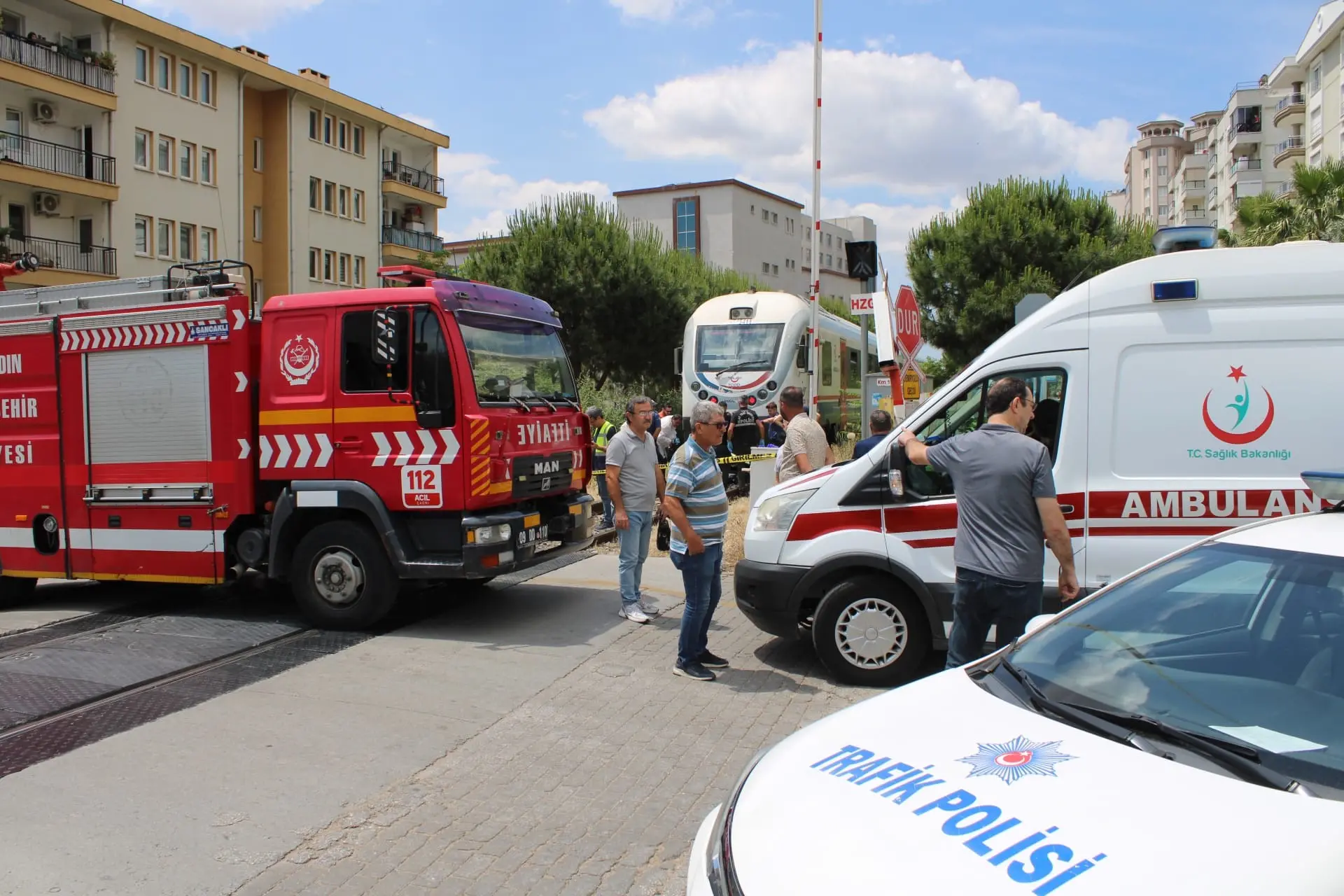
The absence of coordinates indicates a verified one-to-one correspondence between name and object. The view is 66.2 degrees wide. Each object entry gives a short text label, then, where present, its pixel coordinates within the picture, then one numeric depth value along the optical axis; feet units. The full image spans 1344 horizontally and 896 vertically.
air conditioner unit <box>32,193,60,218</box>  94.63
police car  6.82
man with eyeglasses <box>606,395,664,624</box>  26.84
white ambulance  18.63
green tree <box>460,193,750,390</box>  107.86
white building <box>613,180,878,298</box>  248.11
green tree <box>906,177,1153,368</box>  106.11
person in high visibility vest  43.62
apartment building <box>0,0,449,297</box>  94.58
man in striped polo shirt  21.16
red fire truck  25.11
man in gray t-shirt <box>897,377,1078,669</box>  14.99
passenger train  62.85
